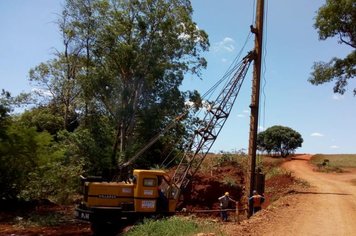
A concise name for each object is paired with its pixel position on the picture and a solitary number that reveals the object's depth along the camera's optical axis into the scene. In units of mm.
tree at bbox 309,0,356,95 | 25062
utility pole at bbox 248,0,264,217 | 20516
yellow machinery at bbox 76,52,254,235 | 18031
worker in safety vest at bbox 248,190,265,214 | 18933
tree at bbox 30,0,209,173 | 33906
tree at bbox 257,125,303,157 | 61006
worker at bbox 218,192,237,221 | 19780
